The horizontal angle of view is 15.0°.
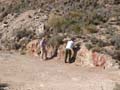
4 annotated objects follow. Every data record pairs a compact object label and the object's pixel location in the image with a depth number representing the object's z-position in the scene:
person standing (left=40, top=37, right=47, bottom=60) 26.08
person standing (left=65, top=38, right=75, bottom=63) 24.97
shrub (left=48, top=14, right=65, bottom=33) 29.09
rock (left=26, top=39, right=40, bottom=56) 27.20
